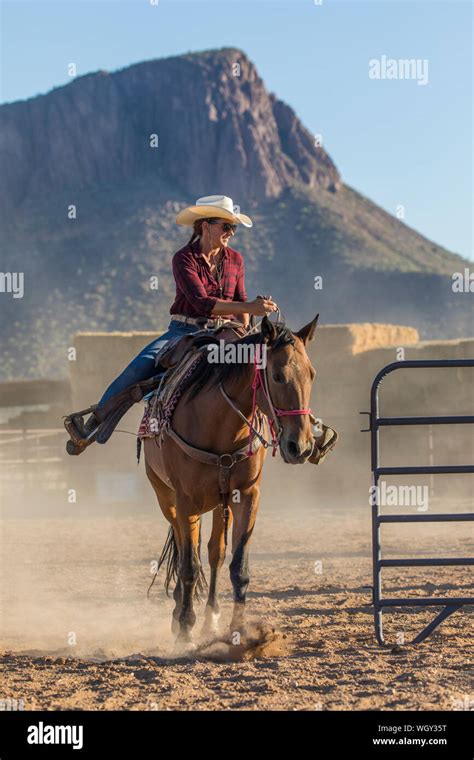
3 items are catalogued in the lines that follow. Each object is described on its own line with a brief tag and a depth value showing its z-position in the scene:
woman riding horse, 13.84
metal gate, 13.32
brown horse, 11.93
